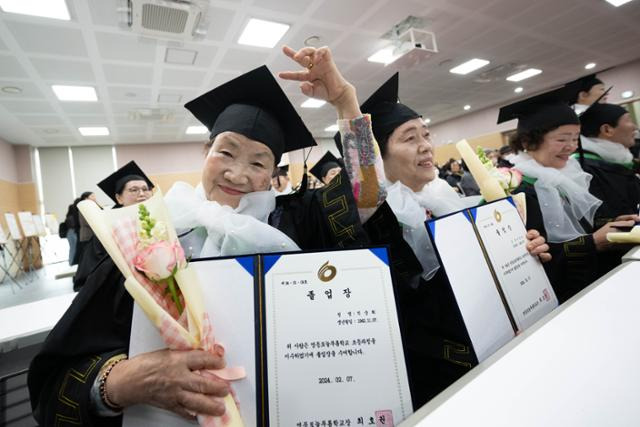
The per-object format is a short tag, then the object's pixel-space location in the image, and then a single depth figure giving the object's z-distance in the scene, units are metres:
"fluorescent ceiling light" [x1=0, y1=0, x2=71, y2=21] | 3.52
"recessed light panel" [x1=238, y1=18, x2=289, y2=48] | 4.53
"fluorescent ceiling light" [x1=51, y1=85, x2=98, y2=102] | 5.80
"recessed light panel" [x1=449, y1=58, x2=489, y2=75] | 7.40
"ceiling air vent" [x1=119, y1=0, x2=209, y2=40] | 3.66
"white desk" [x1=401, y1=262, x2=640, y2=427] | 0.56
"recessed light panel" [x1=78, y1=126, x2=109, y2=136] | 8.14
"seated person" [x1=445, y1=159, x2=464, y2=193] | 6.51
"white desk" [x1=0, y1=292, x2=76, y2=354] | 1.59
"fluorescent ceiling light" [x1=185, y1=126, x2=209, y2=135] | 9.20
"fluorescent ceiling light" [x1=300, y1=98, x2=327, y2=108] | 8.44
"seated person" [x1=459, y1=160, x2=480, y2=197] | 4.49
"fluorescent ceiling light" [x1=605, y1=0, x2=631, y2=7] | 5.48
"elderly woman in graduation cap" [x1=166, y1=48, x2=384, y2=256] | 1.05
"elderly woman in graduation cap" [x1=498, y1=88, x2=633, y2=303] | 1.51
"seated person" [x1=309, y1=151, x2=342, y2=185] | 4.32
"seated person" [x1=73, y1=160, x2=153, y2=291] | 3.42
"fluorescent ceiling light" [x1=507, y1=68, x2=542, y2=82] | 8.74
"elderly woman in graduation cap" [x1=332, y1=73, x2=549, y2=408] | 1.16
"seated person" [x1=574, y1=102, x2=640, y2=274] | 2.19
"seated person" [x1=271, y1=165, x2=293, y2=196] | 5.12
